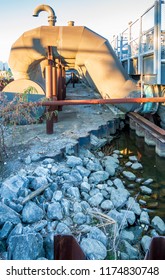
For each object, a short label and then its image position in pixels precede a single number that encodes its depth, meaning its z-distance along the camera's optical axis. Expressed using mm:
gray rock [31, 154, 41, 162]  3553
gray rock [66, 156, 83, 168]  3596
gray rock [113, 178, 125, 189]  3461
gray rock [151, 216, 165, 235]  2648
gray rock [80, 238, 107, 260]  2037
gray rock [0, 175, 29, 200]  2482
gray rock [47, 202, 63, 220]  2383
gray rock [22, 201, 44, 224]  2260
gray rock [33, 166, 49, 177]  2982
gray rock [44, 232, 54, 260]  2021
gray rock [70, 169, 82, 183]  3221
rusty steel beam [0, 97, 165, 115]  4126
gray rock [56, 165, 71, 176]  3223
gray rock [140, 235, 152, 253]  2340
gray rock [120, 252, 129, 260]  2170
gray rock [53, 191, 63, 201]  2638
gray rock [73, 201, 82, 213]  2575
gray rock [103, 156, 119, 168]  4364
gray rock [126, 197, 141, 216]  2889
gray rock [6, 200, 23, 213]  2330
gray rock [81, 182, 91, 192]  3059
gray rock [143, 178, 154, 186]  3798
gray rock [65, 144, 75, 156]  4023
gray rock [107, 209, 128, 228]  2604
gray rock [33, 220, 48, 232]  2185
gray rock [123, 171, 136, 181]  3930
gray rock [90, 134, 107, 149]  4973
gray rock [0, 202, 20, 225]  2130
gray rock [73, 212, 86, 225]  2431
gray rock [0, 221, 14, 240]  2016
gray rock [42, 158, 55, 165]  3478
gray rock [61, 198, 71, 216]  2511
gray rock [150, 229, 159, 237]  2562
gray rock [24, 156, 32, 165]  3473
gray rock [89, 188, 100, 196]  3045
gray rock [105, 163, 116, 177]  3993
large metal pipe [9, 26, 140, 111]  5602
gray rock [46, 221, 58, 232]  2227
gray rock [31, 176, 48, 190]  2734
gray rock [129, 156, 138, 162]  4773
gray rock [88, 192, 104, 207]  2812
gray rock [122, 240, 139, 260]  2223
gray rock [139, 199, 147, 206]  3229
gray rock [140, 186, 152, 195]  3520
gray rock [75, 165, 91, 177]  3442
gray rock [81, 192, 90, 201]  2926
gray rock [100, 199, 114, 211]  2775
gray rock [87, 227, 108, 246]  2229
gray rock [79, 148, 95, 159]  4336
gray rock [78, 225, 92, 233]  2292
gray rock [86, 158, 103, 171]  3766
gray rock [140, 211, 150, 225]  2760
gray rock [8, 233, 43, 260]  1833
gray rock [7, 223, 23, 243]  2025
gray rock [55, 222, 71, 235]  2210
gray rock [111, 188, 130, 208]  2928
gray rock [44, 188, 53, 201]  2665
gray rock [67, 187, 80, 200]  2822
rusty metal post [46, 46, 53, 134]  4730
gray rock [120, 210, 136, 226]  2703
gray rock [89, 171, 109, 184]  3426
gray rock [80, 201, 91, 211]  2684
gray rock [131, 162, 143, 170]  4384
